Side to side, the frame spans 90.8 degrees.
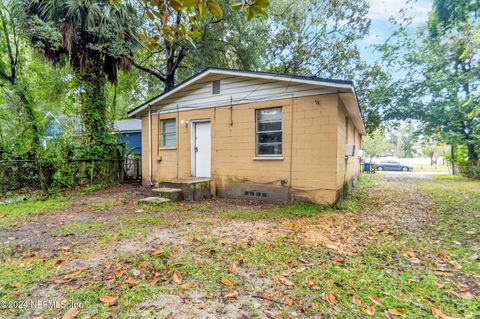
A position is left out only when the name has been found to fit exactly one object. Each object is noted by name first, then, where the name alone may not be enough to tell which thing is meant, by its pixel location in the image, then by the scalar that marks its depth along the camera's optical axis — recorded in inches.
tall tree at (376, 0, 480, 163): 542.7
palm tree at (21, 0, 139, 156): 308.5
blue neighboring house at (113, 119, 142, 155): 562.3
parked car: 1067.9
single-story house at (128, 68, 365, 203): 233.8
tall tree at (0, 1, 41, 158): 297.0
